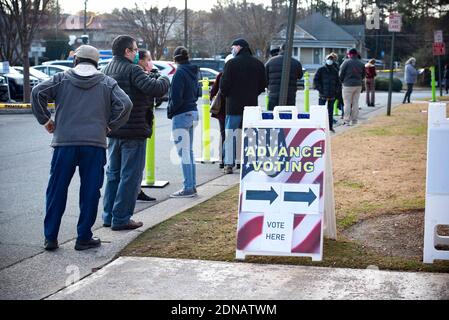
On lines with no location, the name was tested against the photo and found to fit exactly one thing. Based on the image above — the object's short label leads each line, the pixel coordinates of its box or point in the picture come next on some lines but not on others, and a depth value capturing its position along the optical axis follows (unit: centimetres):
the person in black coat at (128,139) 732
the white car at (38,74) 3062
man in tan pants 1888
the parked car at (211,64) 4094
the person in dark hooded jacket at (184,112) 930
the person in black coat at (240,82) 1066
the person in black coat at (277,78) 1266
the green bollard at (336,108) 2275
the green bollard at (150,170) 1000
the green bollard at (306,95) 1972
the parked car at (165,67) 3071
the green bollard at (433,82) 2962
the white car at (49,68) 3466
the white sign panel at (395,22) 2205
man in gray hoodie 646
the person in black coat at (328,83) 1691
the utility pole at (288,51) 751
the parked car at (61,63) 3787
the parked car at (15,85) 2905
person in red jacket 2595
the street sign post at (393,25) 2203
